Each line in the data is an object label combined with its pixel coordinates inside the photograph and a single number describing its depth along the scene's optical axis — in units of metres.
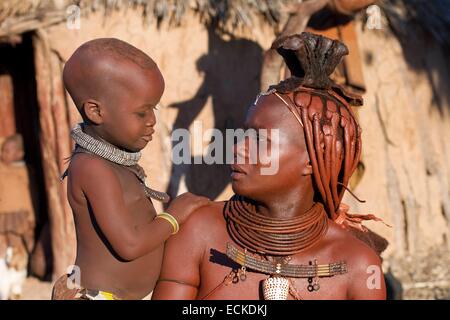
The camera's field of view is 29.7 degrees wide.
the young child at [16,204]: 8.48
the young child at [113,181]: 2.66
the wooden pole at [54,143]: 7.61
